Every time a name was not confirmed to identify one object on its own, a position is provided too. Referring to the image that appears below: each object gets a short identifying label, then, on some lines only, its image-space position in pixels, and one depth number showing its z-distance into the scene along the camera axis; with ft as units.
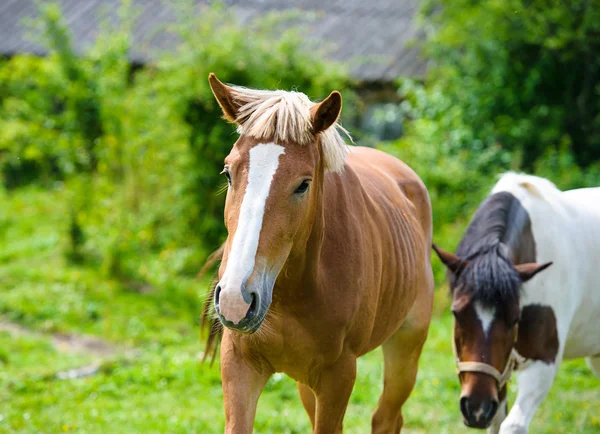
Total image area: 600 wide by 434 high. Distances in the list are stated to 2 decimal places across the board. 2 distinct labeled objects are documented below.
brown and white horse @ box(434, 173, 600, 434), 27.02
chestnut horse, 17.40
